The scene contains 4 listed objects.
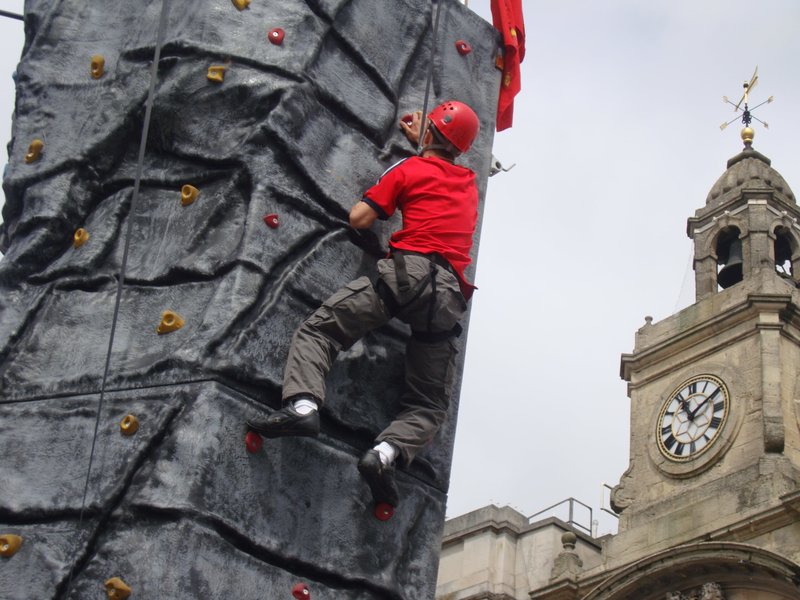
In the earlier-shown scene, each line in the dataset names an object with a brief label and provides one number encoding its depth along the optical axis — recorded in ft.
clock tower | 82.17
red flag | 21.30
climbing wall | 14.71
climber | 15.66
